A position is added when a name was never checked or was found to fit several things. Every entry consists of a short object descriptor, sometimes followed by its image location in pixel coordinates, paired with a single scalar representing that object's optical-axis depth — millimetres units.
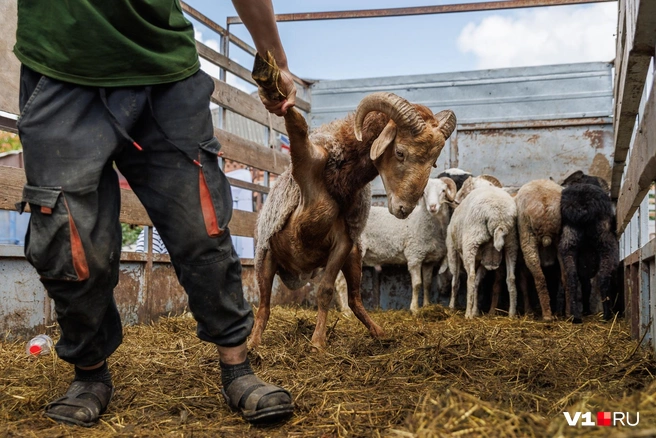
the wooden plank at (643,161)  2576
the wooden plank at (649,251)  3154
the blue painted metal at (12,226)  6062
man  2221
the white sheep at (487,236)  7191
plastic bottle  3912
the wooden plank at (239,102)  7113
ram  3988
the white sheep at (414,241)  8641
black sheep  6305
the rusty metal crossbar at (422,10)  8180
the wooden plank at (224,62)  7109
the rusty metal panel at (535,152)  8820
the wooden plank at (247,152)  6922
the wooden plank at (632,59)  2633
